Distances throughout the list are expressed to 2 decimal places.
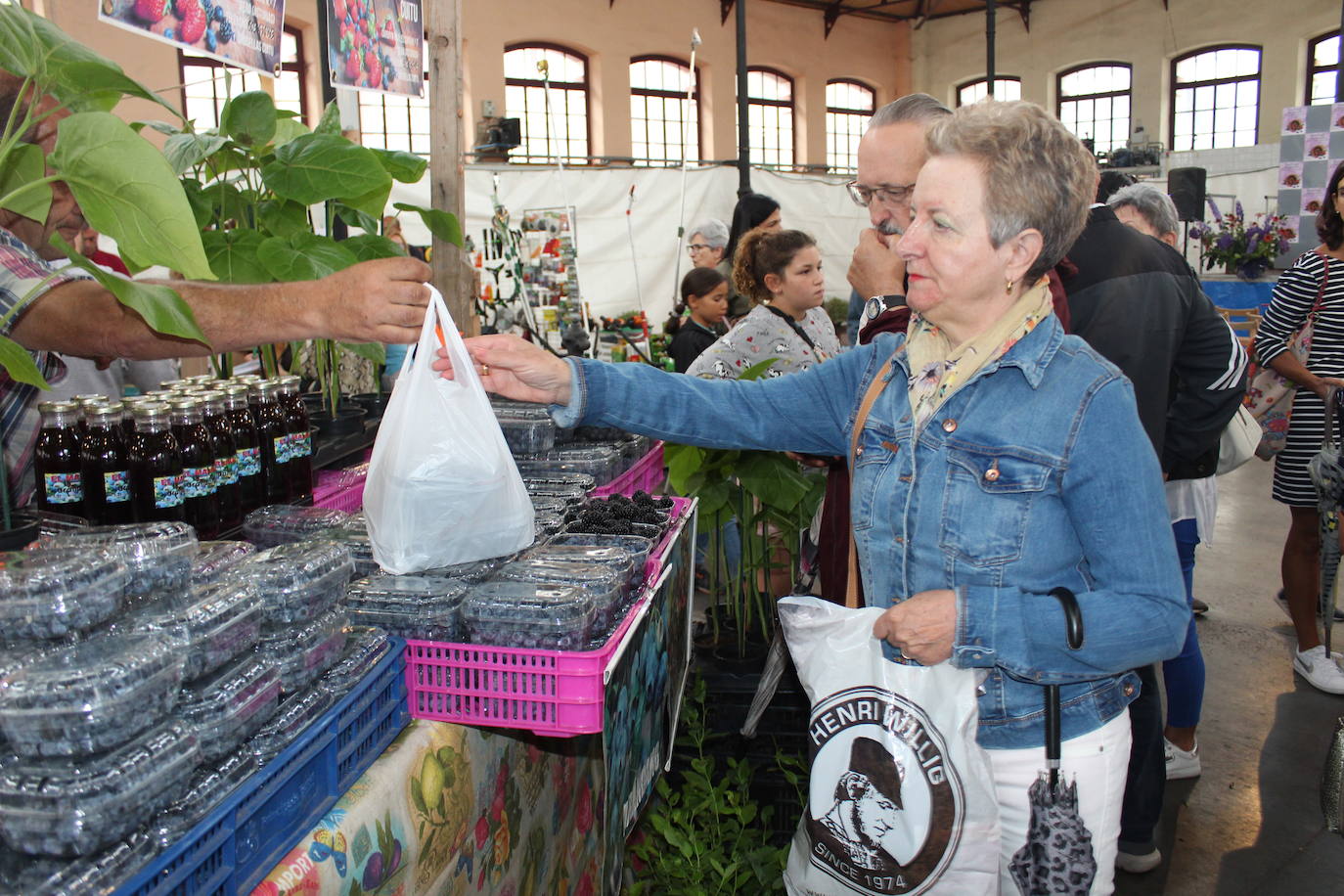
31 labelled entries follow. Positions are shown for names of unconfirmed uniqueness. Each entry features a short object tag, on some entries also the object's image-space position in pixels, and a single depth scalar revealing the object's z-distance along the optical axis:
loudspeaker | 8.98
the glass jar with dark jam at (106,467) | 1.60
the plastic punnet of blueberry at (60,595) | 1.00
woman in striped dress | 3.41
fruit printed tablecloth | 1.10
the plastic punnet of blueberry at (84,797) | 0.84
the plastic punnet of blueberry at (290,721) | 1.05
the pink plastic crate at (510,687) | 1.33
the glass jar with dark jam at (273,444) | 1.97
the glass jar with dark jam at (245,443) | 1.86
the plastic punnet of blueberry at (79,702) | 0.89
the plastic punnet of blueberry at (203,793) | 0.90
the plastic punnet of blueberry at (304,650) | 1.16
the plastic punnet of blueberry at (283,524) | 1.75
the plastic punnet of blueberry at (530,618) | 1.35
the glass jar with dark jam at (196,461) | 1.69
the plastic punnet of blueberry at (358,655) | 1.21
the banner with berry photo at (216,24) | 1.94
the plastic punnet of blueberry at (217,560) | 1.25
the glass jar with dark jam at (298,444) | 2.04
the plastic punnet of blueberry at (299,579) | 1.23
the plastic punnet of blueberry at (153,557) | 1.12
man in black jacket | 2.12
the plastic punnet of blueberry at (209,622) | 1.06
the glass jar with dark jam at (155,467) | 1.63
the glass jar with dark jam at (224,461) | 1.78
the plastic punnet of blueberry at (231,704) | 1.01
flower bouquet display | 8.41
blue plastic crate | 0.89
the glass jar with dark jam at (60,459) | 1.59
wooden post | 2.59
